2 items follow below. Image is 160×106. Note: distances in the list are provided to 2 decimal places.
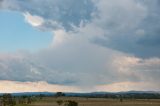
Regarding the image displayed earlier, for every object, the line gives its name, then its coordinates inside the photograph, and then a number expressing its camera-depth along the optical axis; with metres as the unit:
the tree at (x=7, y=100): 95.70
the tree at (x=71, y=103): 100.96
